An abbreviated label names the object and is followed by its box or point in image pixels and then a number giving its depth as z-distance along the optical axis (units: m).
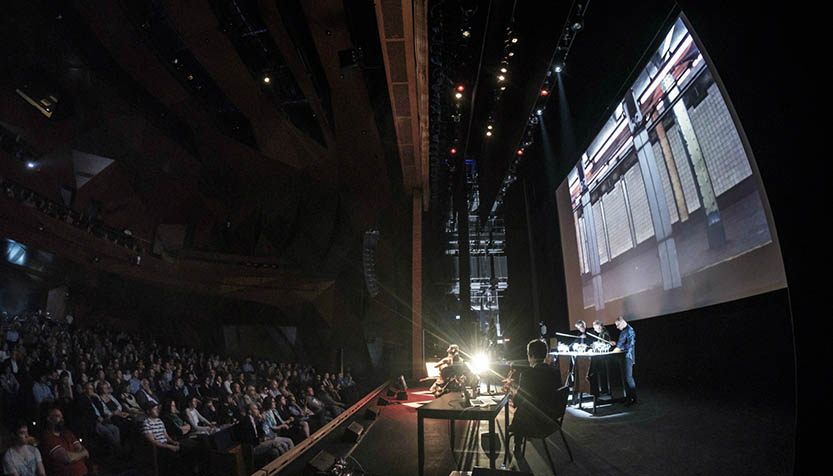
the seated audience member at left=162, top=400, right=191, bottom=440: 5.01
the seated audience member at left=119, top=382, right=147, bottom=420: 5.05
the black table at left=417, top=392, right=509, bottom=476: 3.00
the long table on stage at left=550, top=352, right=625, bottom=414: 5.60
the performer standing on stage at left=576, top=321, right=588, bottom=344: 6.47
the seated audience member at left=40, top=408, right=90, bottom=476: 3.47
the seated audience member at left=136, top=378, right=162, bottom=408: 5.60
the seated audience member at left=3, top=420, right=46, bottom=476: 3.06
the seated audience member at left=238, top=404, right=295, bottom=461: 4.34
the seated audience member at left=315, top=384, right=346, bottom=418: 6.92
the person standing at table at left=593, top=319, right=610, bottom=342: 6.16
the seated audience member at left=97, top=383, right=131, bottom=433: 4.79
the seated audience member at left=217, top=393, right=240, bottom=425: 5.45
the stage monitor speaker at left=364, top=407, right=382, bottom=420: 5.66
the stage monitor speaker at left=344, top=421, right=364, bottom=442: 4.45
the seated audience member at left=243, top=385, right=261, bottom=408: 5.79
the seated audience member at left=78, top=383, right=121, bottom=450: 4.56
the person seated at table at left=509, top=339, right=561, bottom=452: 3.25
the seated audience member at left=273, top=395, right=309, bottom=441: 5.25
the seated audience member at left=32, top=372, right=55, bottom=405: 4.88
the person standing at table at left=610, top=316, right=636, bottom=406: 5.37
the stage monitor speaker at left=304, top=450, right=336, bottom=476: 2.95
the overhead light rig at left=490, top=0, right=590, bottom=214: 5.55
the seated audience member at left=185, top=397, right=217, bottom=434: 5.22
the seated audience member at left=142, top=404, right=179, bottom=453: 4.43
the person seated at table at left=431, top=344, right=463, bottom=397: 4.56
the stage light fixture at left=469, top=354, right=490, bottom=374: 7.00
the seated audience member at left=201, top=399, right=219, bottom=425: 5.61
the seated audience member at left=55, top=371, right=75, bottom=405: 4.90
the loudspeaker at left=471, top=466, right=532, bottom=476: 1.63
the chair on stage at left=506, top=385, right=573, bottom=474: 3.24
